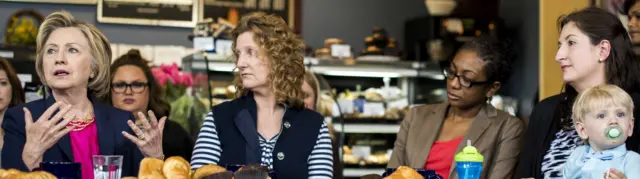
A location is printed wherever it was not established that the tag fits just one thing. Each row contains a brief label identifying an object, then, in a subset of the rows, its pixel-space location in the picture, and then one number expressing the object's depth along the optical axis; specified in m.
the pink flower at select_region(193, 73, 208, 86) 5.95
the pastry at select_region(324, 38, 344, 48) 7.71
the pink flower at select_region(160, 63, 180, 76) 5.88
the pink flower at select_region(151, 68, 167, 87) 5.73
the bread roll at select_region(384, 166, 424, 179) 2.52
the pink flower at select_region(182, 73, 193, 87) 5.88
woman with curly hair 3.16
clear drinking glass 2.49
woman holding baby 3.19
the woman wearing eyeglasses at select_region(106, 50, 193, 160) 4.60
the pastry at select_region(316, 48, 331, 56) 7.48
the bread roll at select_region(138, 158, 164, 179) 2.43
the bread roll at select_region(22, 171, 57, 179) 2.28
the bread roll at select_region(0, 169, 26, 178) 2.32
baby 2.88
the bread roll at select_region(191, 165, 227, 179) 2.51
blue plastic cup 2.59
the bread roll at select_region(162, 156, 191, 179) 2.46
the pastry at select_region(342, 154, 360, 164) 7.05
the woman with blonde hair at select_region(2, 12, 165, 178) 2.94
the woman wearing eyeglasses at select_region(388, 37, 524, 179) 3.74
